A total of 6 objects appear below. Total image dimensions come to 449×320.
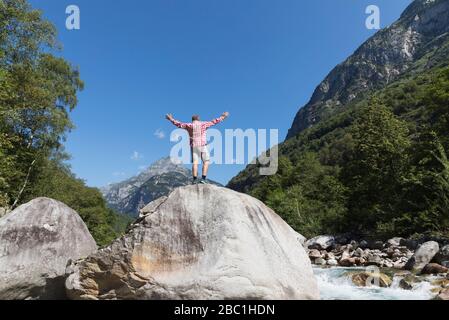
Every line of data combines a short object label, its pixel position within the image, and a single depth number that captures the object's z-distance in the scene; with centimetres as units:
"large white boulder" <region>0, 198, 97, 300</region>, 1120
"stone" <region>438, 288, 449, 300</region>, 1281
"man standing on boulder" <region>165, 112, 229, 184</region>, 1163
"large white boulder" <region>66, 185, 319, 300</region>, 872
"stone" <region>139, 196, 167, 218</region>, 1031
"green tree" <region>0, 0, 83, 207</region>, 2641
